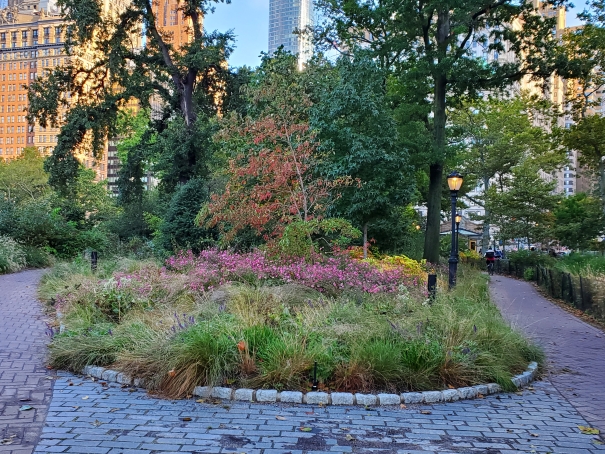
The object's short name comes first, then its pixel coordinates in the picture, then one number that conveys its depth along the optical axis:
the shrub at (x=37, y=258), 20.06
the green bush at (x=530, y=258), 27.16
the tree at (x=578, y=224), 25.20
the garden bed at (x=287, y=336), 5.38
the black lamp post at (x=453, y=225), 11.33
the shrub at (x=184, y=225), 19.31
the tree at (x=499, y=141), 35.81
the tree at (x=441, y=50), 19.16
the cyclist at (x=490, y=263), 29.74
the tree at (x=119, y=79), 22.95
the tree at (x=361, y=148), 14.57
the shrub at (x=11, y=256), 17.59
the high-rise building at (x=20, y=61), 115.81
